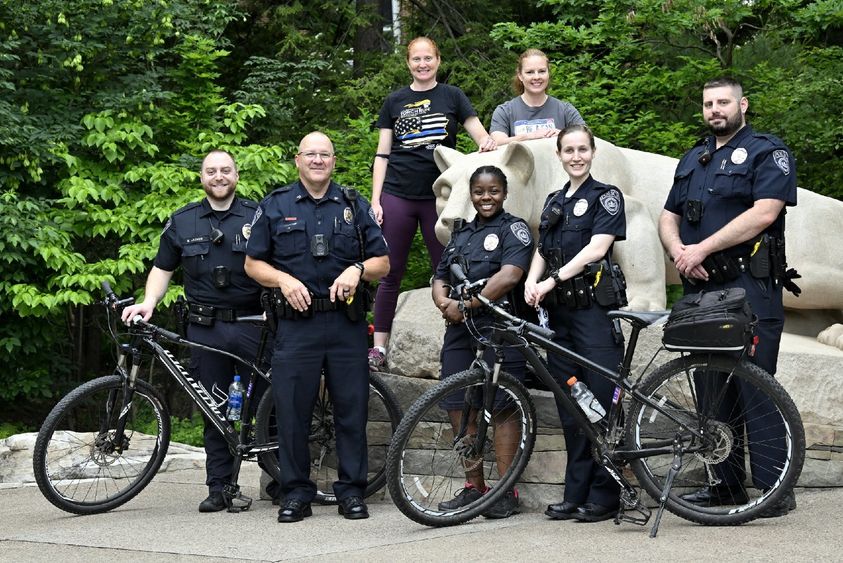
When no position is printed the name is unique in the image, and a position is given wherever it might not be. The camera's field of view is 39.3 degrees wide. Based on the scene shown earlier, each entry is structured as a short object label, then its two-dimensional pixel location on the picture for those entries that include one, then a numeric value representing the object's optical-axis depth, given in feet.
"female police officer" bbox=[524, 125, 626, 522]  17.87
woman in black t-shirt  21.81
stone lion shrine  20.22
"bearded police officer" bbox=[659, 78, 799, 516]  17.31
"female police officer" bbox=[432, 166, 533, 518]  18.49
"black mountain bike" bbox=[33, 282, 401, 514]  20.12
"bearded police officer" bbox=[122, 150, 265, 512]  20.54
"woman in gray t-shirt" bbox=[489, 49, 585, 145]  21.34
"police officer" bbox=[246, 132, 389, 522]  18.99
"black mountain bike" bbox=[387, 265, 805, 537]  16.56
